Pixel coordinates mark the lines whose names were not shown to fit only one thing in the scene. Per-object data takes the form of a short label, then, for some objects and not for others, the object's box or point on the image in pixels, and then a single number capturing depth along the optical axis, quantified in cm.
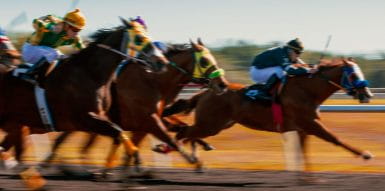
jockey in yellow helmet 1627
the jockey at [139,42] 1545
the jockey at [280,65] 2025
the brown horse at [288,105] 1934
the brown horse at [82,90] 1516
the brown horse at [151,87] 1864
